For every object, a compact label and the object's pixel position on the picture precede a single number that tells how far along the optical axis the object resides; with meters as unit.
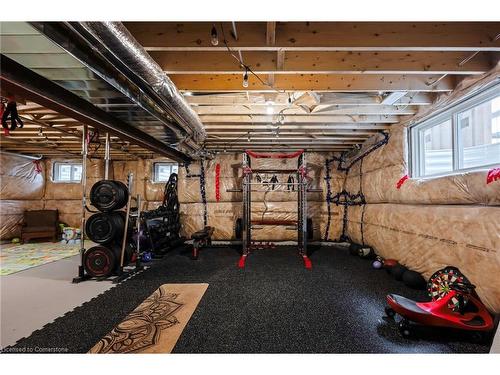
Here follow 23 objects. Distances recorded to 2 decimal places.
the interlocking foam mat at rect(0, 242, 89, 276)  4.00
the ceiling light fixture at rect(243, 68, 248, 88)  2.22
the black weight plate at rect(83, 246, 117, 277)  3.41
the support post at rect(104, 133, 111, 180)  3.54
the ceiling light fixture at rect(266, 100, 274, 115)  3.15
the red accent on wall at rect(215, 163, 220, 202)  5.94
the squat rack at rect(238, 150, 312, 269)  4.55
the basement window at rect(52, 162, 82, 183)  7.19
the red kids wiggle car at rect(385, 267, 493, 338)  1.92
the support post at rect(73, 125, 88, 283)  3.35
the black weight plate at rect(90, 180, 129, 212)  3.48
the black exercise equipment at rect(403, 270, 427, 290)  2.93
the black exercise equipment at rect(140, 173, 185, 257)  4.59
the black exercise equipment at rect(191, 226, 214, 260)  4.56
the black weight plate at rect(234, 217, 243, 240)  5.55
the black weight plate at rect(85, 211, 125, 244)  3.45
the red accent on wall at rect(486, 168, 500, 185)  2.08
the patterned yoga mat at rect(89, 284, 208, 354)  1.83
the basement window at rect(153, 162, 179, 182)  6.90
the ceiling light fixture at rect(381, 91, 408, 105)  2.79
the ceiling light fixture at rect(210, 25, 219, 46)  1.73
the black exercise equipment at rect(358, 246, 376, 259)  4.35
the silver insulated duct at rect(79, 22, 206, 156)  1.42
